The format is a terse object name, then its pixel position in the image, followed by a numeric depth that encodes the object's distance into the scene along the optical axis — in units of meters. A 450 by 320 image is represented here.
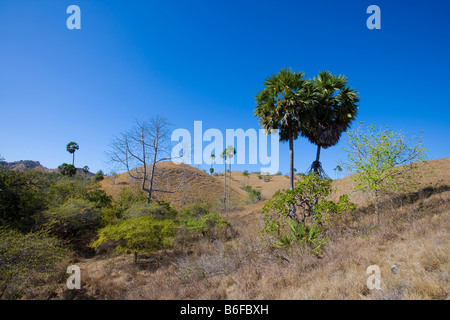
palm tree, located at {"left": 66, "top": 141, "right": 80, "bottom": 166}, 52.94
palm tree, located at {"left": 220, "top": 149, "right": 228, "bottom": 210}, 41.09
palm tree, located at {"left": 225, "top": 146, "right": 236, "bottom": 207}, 41.38
